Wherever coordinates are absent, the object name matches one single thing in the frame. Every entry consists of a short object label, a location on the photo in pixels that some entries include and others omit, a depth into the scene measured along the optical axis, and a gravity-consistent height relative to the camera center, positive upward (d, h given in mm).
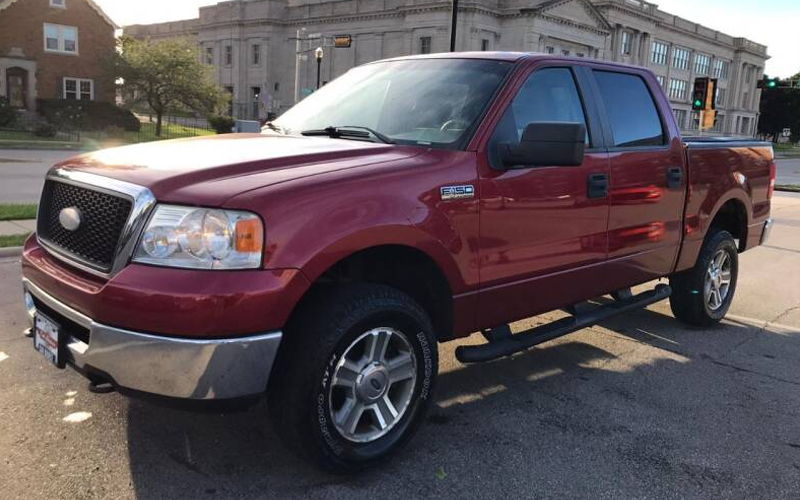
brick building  39250 +3600
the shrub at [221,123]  44041 -248
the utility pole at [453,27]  21305 +3407
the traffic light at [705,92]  23375 +1905
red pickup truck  2682 -527
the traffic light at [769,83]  32938 +3304
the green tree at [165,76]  42344 +2515
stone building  68750 +11426
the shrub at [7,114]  34125 -321
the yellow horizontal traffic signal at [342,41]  33844 +4327
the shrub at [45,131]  31609 -987
